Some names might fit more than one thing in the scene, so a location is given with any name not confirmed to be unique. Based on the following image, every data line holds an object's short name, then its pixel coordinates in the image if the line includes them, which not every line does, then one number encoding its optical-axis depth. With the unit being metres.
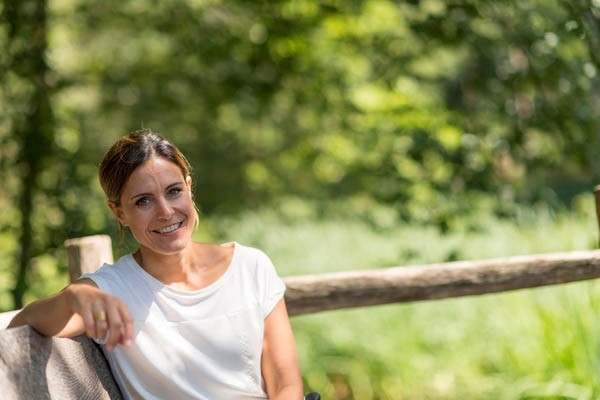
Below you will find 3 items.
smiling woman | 2.26
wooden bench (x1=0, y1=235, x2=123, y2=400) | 1.97
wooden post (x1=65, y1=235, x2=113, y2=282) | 3.01
